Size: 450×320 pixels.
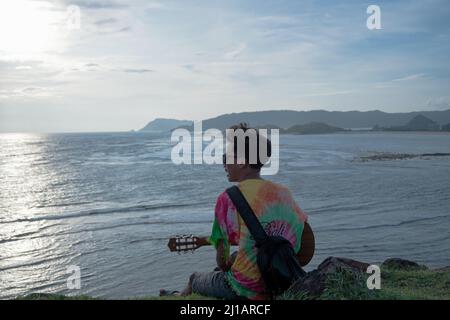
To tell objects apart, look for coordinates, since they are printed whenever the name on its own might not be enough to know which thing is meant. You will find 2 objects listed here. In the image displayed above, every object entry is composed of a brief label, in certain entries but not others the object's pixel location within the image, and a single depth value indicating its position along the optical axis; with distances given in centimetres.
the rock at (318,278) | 461
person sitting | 432
